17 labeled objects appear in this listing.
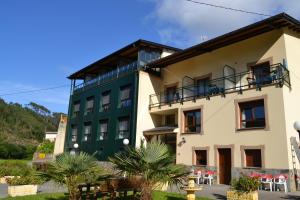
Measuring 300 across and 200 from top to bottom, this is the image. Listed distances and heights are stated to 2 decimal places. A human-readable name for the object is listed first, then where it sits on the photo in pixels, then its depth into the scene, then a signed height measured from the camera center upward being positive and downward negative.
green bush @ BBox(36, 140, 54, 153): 42.25 +2.51
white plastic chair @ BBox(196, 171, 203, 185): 18.19 -0.40
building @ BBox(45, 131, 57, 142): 63.91 +6.33
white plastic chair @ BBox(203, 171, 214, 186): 17.78 -0.37
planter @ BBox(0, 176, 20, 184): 18.73 -0.96
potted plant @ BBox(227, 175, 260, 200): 10.28 -0.58
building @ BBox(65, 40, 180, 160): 24.91 +6.03
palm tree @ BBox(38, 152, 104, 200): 9.38 -0.14
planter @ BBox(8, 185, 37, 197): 12.67 -1.04
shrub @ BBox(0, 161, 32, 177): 19.06 -0.33
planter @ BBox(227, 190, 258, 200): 10.22 -0.80
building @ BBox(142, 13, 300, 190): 15.45 +3.91
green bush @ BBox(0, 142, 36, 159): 50.41 +2.13
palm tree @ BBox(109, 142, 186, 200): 8.56 +0.07
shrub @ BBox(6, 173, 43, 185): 13.08 -0.67
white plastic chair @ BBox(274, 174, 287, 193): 14.32 -0.35
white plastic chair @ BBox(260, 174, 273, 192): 14.64 -0.36
